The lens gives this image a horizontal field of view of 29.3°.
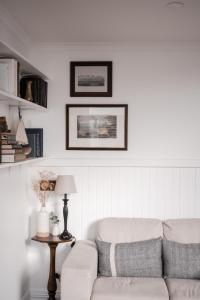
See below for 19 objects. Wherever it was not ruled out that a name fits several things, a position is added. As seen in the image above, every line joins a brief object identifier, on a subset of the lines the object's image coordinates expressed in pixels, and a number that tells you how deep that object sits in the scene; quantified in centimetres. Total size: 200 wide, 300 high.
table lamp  340
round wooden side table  337
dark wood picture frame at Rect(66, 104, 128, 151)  363
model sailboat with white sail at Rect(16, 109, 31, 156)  298
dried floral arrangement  360
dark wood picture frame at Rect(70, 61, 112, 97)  362
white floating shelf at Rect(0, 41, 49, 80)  228
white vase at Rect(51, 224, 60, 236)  349
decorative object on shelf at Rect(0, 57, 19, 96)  250
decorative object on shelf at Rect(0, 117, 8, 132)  268
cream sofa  278
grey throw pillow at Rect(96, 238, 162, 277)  314
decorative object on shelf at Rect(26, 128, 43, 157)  338
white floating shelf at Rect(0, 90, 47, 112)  235
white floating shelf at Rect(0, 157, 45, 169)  238
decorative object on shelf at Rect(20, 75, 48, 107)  313
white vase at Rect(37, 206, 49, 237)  349
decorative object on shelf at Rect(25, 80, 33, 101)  310
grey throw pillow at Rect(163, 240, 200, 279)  309
